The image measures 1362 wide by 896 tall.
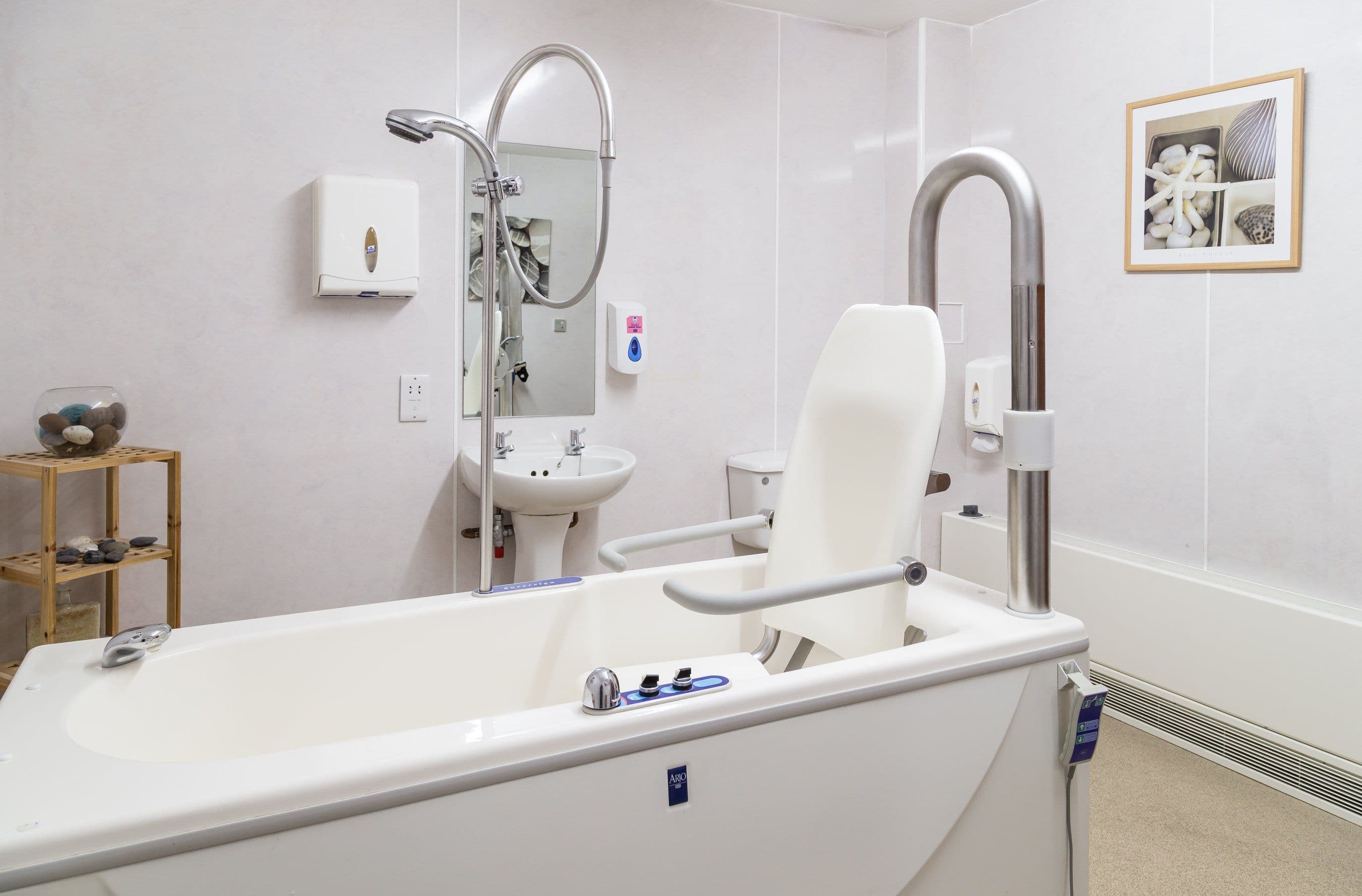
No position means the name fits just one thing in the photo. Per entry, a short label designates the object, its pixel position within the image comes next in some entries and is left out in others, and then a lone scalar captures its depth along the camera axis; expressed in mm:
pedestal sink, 2576
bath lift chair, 1655
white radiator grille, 2328
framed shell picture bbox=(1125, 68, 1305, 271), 2543
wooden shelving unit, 2041
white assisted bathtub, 1048
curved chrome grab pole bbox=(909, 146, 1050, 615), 1615
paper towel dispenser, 2594
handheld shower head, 1645
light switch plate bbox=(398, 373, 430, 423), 2830
